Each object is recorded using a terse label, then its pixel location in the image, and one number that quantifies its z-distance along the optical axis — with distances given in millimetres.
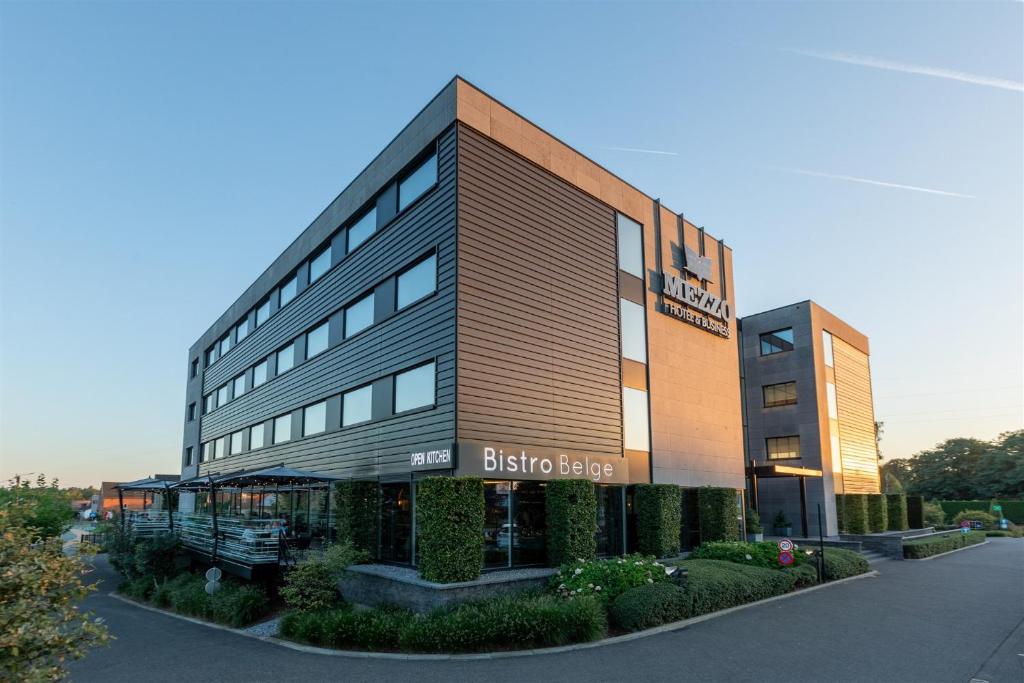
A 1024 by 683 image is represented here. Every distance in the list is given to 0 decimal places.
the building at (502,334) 17031
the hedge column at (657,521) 19953
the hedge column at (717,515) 22922
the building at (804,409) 34312
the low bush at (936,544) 27906
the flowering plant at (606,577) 14695
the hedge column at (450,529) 14234
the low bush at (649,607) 13398
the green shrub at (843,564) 20594
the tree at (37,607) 5680
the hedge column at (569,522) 16781
